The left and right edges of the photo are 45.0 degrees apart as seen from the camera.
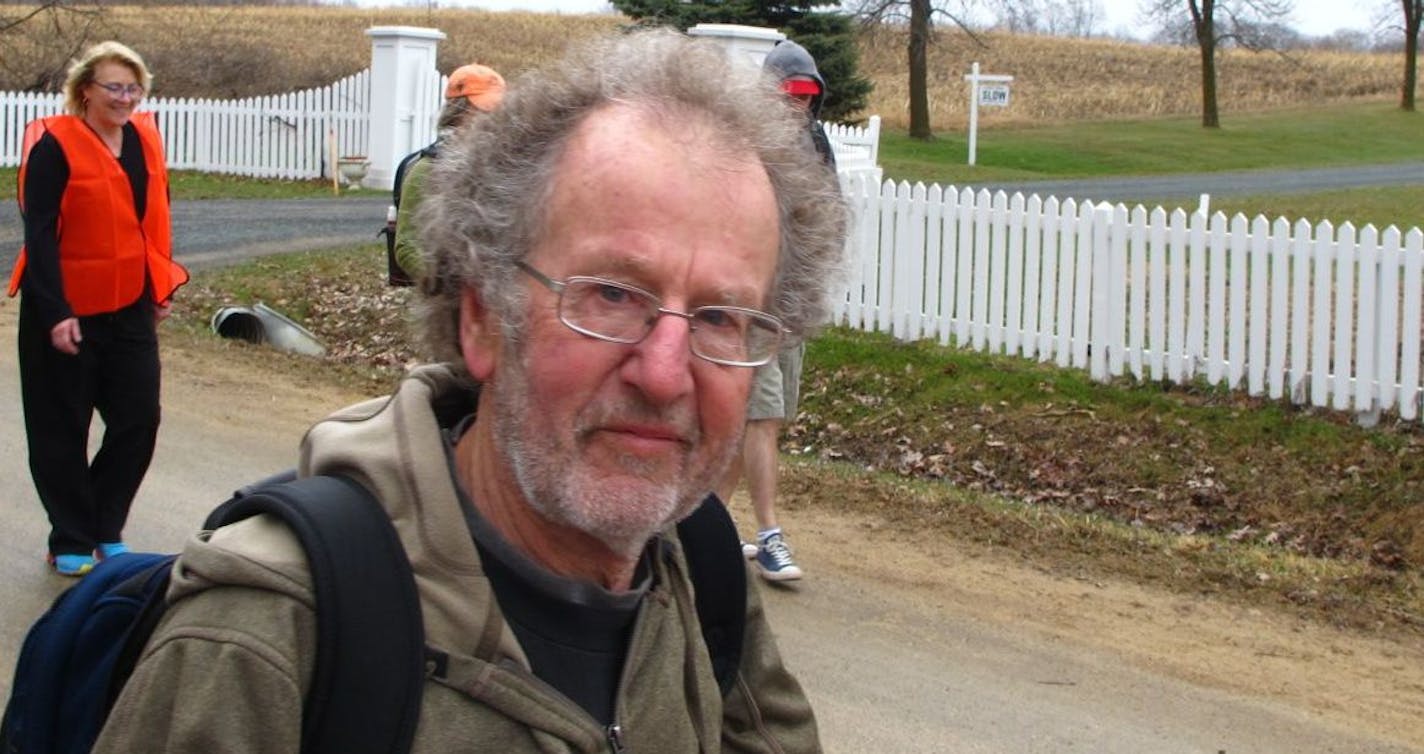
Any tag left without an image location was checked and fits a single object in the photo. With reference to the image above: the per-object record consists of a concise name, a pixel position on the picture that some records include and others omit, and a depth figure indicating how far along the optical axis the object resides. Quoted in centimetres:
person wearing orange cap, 555
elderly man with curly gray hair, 174
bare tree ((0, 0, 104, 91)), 3058
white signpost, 3031
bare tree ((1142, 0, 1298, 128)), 4434
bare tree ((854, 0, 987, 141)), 3891
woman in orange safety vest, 576
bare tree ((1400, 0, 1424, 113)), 5233
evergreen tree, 3078
